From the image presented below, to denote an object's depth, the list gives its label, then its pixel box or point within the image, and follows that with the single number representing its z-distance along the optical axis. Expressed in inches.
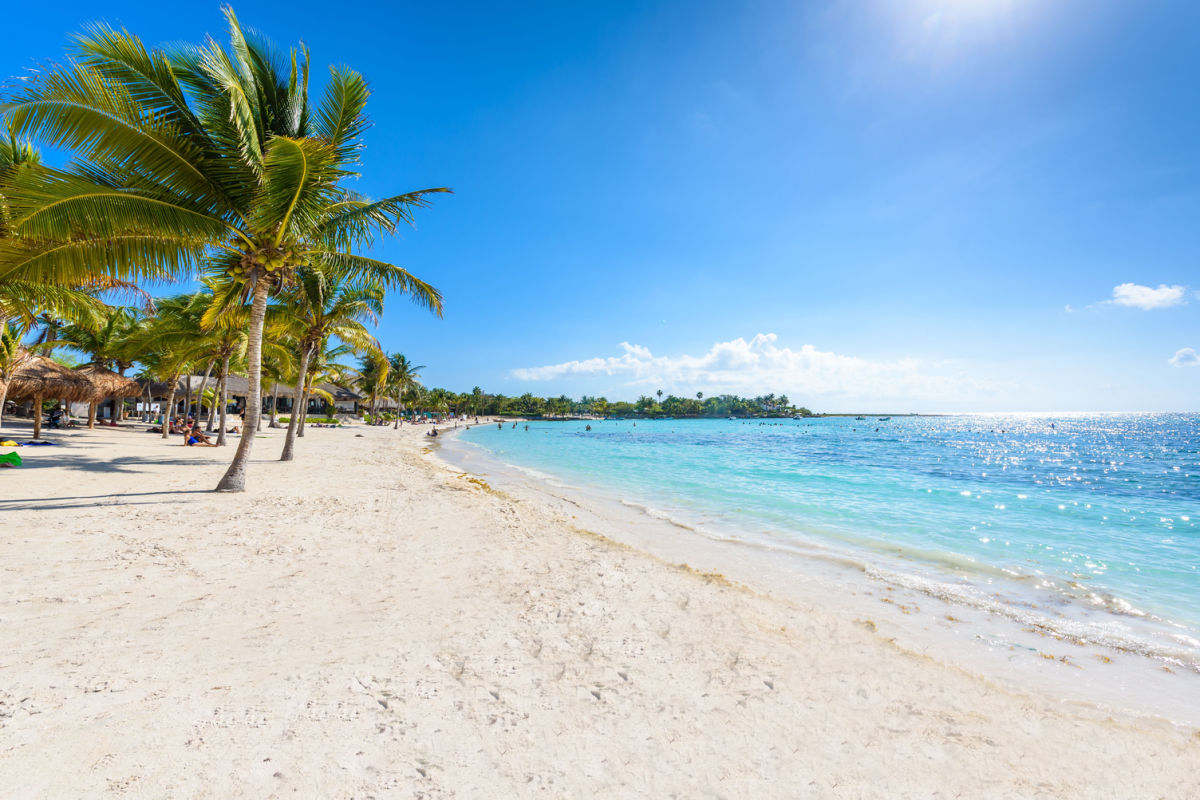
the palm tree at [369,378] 2142.0
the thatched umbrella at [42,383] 680.4
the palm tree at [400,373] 2139.5
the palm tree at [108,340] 934.4
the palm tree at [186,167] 260.7
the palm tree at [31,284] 284.4
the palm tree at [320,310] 580.4
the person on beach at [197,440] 705.6
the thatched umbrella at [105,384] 786.2
